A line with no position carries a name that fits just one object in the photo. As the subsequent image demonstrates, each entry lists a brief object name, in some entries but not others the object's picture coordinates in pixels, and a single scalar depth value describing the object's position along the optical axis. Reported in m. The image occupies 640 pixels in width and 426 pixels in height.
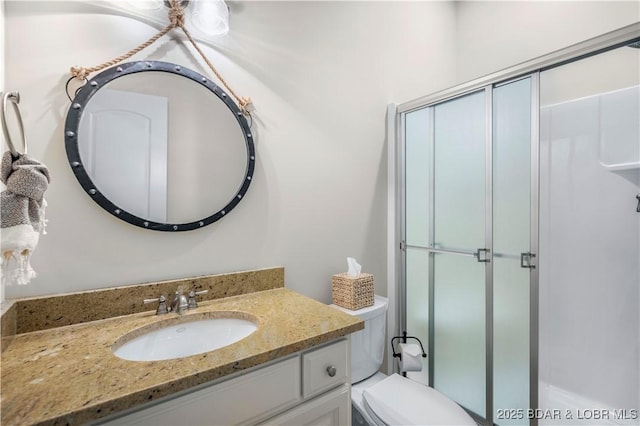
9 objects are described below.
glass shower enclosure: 1.45
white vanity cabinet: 0.69
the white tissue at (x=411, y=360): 1.54
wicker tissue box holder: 1.44
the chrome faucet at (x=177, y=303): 1.07
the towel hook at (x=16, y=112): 0.61
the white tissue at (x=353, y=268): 1.52
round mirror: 1.03
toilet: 1.17
